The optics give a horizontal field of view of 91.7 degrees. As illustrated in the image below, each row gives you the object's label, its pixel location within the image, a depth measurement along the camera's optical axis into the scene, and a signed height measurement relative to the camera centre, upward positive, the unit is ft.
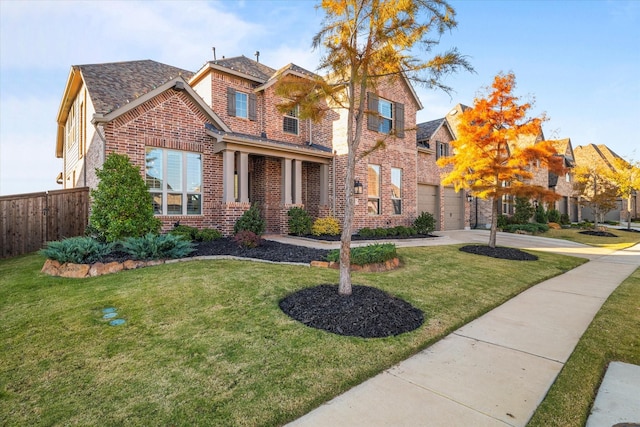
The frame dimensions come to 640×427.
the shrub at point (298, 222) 37.93 -1.14
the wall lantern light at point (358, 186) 41.63 +3.53
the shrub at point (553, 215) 77.03 -0.84
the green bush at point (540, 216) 72.08 -0.89
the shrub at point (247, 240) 27.30 -2.39
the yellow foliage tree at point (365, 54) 14.17 +7.53
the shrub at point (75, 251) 19.92 -2.49
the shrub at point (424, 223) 47.16 -1.62
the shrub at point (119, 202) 22.41 +0.82
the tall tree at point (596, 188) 62.64 +5.06
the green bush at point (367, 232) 40.73 -2.60
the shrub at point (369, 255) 21.91 -3.06
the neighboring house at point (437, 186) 54.03 +4.75
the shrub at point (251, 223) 32.37 -1.06
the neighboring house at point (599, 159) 103.19 +18.06
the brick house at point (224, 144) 30.81 +7.76
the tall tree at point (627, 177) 70.13 +8.04
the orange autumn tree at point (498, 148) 30.78 +6.66
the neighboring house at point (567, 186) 86.33 +7.34
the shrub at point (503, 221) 63.26 -1.80
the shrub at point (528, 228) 58.49 -3.01
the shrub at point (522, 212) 67.15 +0.04
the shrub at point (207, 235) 30.96 -2.21
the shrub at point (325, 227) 38.37 -1.79
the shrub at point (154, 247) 21.27 -2.40
